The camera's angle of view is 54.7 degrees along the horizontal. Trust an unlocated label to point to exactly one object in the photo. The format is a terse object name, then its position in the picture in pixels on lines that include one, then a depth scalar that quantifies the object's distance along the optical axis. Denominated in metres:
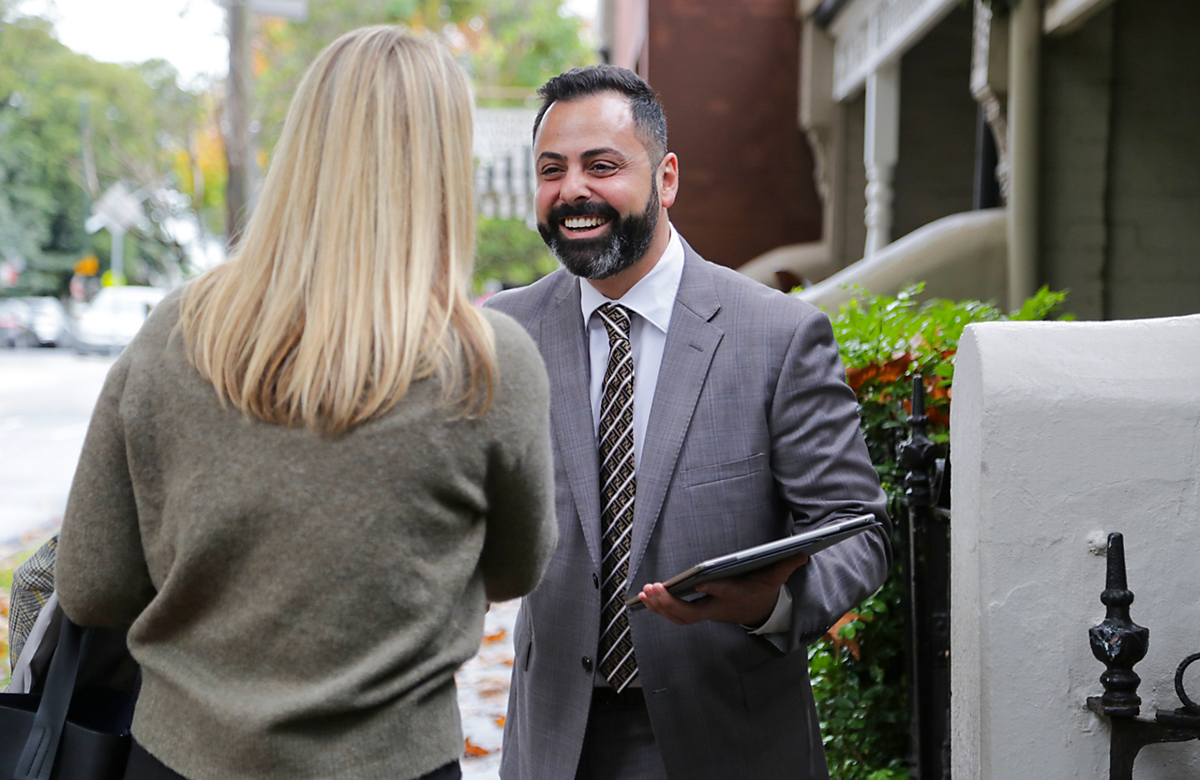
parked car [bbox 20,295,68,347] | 39.97
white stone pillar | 2.12
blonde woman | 1.53
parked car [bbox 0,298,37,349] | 39.50
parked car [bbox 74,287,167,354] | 35.16
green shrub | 3.40
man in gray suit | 2.32
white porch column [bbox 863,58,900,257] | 11.46
